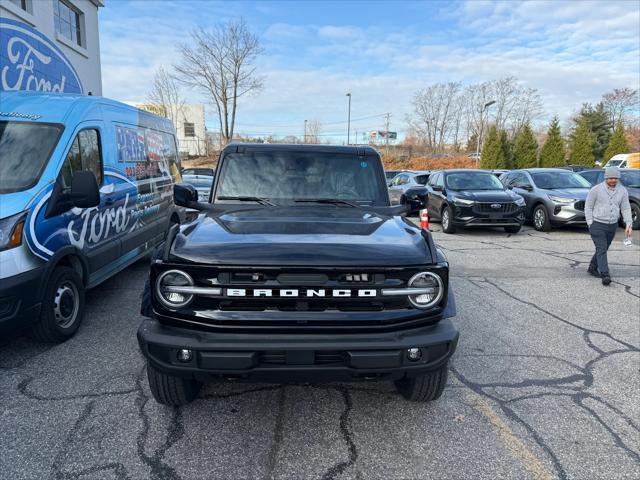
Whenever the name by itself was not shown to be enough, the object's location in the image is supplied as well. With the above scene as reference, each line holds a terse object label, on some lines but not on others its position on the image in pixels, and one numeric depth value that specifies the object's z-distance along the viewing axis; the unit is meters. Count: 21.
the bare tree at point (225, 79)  35.50
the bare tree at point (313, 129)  60.50
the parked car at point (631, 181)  12.02
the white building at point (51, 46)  8.30
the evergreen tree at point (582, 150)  35.59
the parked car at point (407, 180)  14.50
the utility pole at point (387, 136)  54.50
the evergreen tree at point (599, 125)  51.56
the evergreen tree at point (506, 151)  36.89
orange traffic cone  9.27
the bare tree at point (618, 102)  54.97
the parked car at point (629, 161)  26.77
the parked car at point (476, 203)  11.05
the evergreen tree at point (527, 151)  36.69
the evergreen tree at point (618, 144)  36.00
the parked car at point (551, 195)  11.31
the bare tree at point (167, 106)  38.00
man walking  6.54
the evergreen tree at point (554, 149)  34.84
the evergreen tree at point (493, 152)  36.50
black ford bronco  2.38
